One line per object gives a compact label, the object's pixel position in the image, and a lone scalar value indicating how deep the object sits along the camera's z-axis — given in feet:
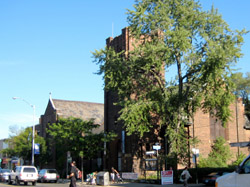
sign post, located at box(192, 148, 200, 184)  99.76
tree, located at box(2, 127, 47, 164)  173.47
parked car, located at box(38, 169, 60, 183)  127.44
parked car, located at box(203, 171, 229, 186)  86.53
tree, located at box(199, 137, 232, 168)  126.41
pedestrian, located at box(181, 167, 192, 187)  76.59
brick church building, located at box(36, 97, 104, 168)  184.65
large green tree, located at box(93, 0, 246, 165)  101.71
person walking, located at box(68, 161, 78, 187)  55.14
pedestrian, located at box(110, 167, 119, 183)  117.34
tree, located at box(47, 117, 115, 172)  124.57
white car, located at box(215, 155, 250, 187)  28.12
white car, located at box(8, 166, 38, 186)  99.15
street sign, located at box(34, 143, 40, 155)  150.09
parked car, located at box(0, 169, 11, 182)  126.45
